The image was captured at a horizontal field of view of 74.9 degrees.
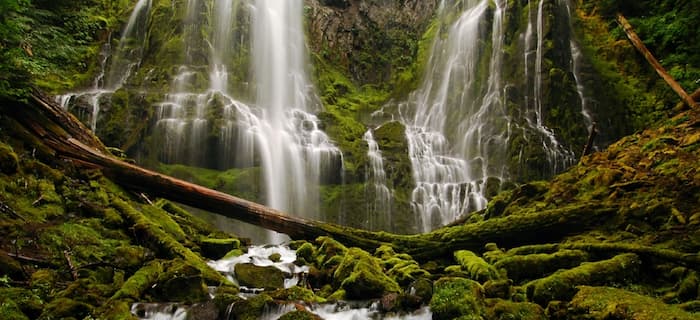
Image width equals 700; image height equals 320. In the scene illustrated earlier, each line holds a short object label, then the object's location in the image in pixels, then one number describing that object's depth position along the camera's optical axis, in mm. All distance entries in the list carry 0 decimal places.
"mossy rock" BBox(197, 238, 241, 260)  9609
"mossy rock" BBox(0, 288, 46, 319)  5031
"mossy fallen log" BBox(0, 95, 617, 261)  8625
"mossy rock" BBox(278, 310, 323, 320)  5759
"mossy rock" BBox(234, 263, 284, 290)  8086
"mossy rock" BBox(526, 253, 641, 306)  6117
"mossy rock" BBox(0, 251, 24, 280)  5730
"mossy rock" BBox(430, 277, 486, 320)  5926
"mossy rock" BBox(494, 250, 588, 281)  7070
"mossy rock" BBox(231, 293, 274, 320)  6152
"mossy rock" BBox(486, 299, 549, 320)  5590
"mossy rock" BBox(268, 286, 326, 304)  6788
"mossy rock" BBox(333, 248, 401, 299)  7113
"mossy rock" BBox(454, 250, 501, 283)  7270
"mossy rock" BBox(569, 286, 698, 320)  4832
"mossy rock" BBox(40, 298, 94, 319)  5291
